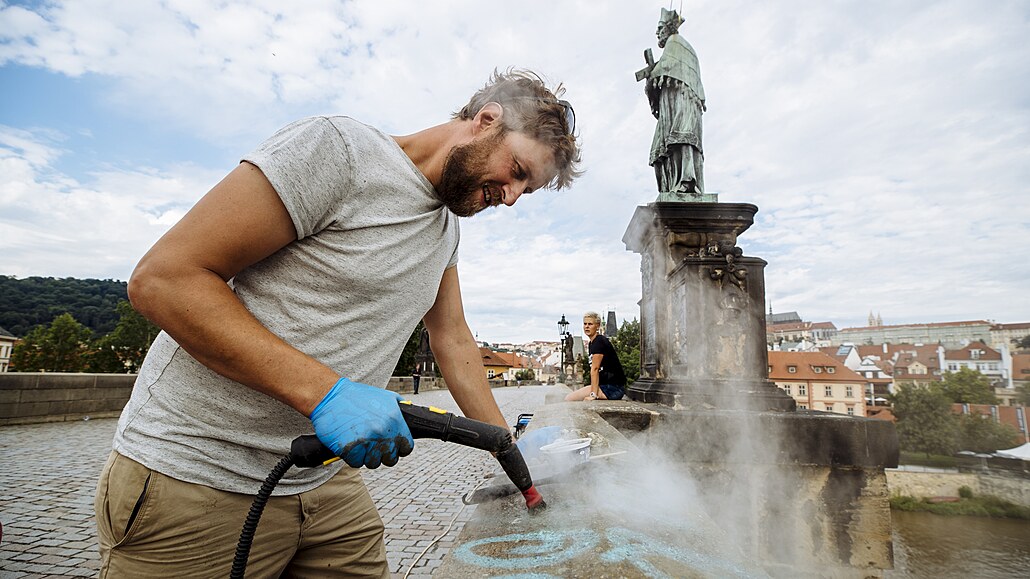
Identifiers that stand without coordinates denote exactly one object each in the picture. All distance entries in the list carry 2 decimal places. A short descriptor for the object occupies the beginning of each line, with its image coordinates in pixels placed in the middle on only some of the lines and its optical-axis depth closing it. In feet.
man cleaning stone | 3.24
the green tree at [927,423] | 134.82
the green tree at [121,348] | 146.00
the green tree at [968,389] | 153.07
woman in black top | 23.13
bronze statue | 20.40
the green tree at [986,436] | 130.31
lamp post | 91.94
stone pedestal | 15.10
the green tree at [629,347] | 98.48
